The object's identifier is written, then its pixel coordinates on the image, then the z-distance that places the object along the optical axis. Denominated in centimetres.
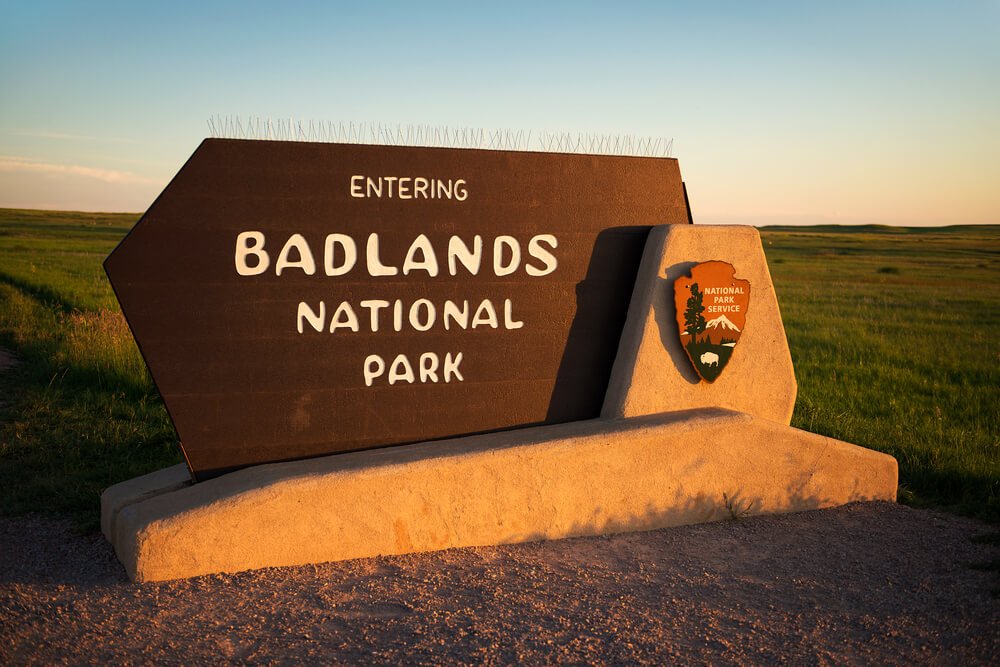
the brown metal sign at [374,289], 498
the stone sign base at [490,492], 457
